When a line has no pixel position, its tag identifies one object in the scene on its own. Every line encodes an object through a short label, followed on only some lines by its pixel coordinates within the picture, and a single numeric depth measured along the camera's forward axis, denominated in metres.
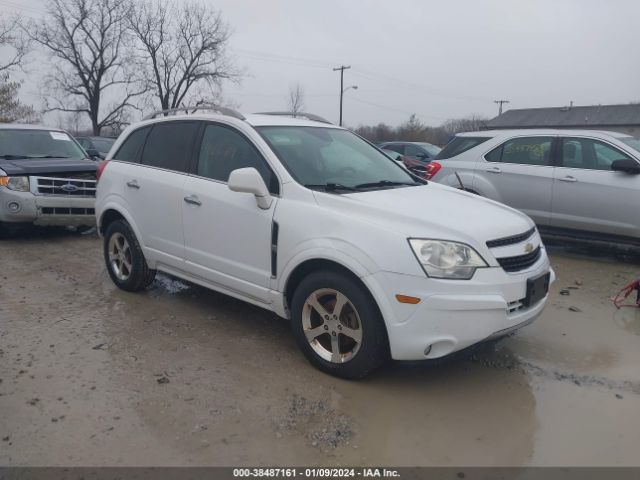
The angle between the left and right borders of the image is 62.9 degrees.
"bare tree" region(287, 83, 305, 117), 48.67
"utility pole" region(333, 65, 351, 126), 44.55
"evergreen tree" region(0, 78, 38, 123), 27.25
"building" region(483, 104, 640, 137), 50.50
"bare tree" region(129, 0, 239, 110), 41.03
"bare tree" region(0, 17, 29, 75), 27.69
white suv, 3.13
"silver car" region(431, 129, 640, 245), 6.63
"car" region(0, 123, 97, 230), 7.32
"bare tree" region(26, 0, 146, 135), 37.09
